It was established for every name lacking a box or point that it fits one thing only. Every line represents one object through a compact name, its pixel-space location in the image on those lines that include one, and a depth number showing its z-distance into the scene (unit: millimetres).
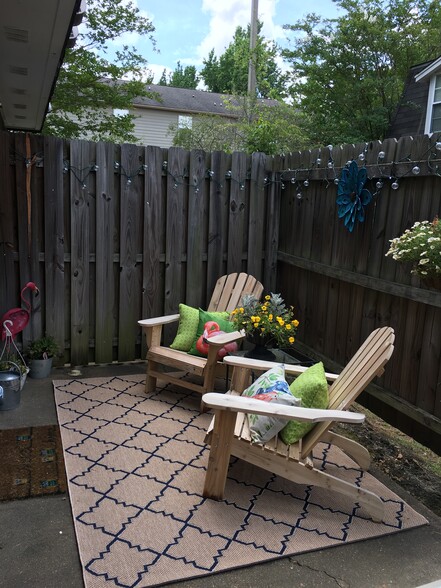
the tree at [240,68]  12574
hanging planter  2225
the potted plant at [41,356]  3863
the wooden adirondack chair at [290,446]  2164
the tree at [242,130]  10953
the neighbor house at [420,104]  8672
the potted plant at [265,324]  3148
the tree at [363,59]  11141
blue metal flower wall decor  3217
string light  2783
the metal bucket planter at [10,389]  3221
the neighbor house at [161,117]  15827
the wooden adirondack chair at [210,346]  3324
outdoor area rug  1937
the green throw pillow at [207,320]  3711
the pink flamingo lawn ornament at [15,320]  3688
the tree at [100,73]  7969
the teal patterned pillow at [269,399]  2318
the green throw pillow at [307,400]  2334
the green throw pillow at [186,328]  3734
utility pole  11898
